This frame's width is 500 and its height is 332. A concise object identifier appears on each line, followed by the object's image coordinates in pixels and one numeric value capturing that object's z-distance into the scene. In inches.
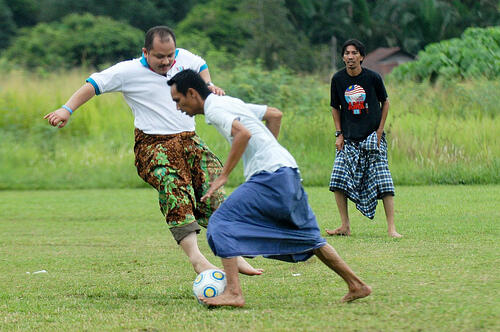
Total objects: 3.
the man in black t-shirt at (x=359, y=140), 619.1
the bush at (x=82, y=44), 3205.0
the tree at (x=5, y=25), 3766.3
